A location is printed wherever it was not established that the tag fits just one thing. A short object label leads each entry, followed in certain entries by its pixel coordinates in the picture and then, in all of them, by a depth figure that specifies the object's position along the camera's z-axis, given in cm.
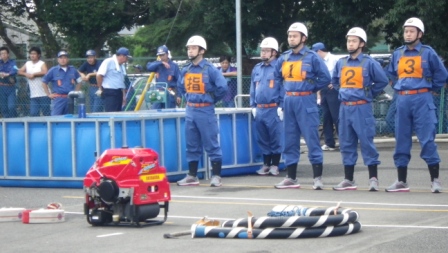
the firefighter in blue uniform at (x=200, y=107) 1527
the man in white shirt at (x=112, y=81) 2048
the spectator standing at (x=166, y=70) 2058
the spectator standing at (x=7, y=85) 2264
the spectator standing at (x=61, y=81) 2064
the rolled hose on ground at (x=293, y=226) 1028
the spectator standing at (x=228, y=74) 2309
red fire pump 1138
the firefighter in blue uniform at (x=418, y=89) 1390
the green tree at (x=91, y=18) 3141
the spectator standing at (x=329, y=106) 2056
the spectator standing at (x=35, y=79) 2198
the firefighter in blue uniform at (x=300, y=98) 1469
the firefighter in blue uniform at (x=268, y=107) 1641
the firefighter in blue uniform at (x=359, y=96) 1434
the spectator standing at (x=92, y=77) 2207
